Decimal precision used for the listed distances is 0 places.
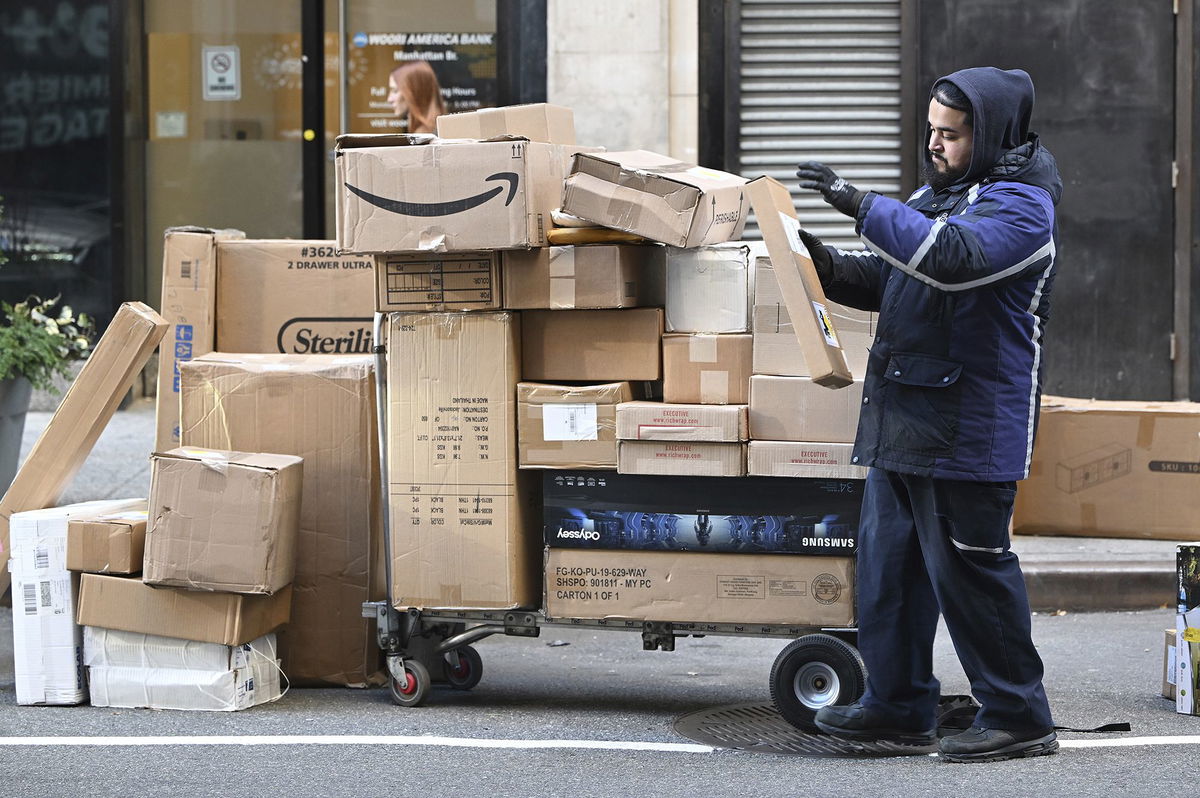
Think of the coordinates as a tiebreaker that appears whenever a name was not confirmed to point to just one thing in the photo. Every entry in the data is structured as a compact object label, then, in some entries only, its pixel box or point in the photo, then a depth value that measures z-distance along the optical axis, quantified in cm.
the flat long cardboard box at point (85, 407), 1087
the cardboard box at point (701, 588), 973
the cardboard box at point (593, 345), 997
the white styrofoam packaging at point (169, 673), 1013
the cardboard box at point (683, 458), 973
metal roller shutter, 2025
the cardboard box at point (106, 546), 1020
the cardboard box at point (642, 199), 952
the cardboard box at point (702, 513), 975
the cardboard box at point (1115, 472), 1487
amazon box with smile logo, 966
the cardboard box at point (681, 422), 968
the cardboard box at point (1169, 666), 1017
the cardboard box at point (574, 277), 976
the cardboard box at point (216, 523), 994
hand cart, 964
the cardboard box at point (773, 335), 975
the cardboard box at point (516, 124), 1069
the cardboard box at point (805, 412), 968
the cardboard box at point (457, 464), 1008
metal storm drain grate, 912
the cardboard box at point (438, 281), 996
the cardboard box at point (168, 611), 1004
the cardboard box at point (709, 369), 983
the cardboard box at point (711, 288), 982
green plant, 1388
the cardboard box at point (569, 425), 992
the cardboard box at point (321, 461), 1080
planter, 1402
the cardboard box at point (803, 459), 965
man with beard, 832
